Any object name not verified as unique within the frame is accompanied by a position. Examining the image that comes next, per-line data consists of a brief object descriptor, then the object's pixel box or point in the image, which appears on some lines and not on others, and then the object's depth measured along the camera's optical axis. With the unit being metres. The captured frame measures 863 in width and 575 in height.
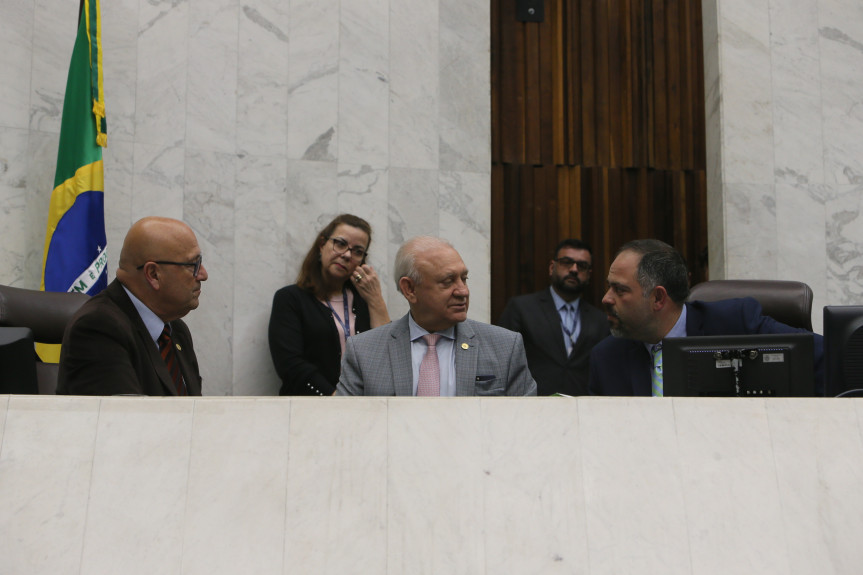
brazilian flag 4.44
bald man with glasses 2.71
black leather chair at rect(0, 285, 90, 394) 3.51
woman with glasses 4.52
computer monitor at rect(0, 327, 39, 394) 2.43
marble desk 2.01
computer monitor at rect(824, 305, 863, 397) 2.58
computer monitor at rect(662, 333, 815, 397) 2.65
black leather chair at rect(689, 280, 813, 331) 3.91
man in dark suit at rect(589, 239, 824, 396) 3.51
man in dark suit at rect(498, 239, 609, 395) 4.70
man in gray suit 3.17
